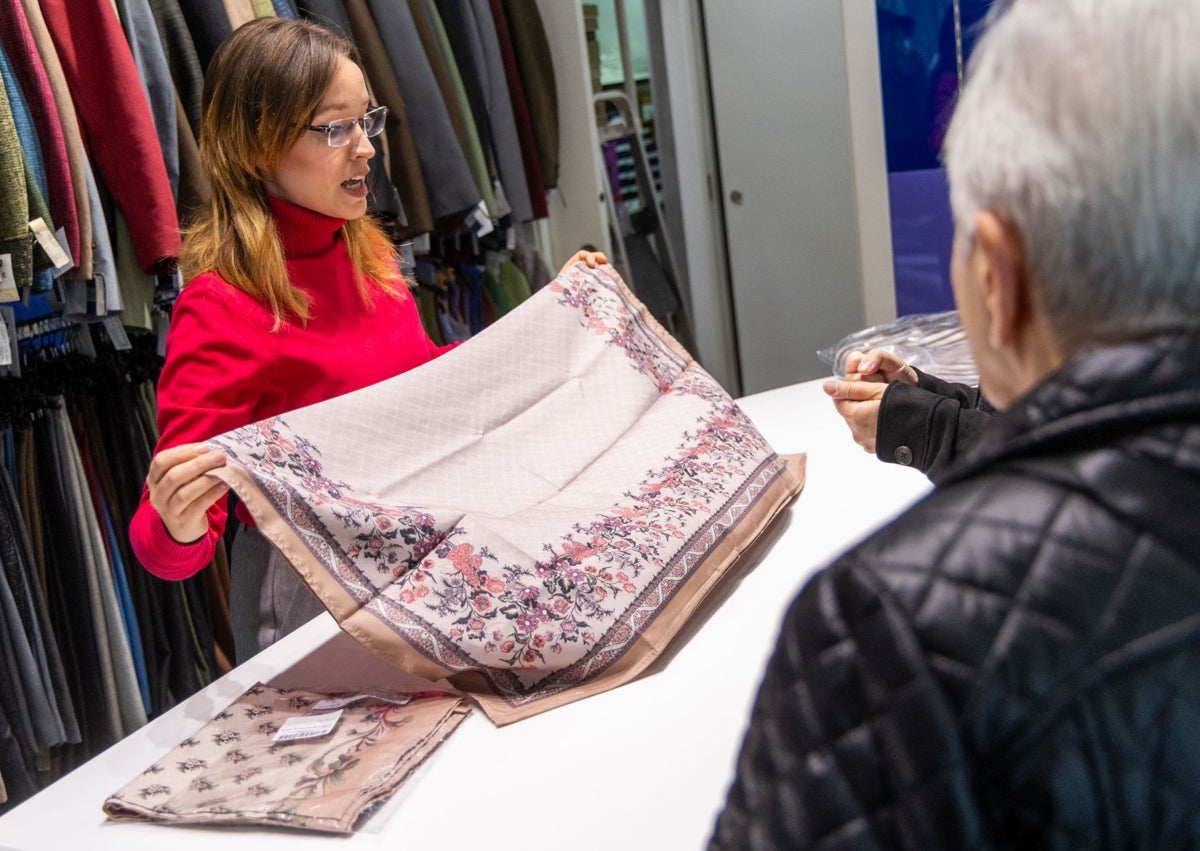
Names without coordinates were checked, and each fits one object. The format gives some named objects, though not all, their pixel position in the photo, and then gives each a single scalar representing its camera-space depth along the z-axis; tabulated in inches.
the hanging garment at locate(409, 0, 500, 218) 141.8
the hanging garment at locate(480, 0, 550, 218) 157.8
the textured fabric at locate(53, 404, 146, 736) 99.8
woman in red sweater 66.0
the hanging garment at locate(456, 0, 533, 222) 151.9
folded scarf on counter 43.3
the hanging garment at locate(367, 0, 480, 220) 134.2
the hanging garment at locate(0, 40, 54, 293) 91.8
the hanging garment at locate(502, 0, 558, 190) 161.6
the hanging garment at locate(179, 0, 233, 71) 110.0
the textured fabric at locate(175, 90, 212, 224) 107.2
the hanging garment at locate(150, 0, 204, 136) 107.4
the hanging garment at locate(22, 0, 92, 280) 96.1
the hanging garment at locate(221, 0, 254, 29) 112.0
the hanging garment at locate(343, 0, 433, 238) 130.3
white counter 41.0
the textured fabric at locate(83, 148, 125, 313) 98.7
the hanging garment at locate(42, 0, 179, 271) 98.7
